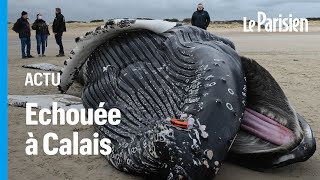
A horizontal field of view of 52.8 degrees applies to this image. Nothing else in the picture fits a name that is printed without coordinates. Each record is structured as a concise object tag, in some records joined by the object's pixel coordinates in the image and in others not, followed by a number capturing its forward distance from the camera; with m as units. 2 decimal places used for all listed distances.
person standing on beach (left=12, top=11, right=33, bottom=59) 11.09
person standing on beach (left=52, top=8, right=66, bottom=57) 11.53
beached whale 2.22
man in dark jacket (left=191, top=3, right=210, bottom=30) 9.63
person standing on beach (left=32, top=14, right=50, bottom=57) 11.52
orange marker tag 2.21
